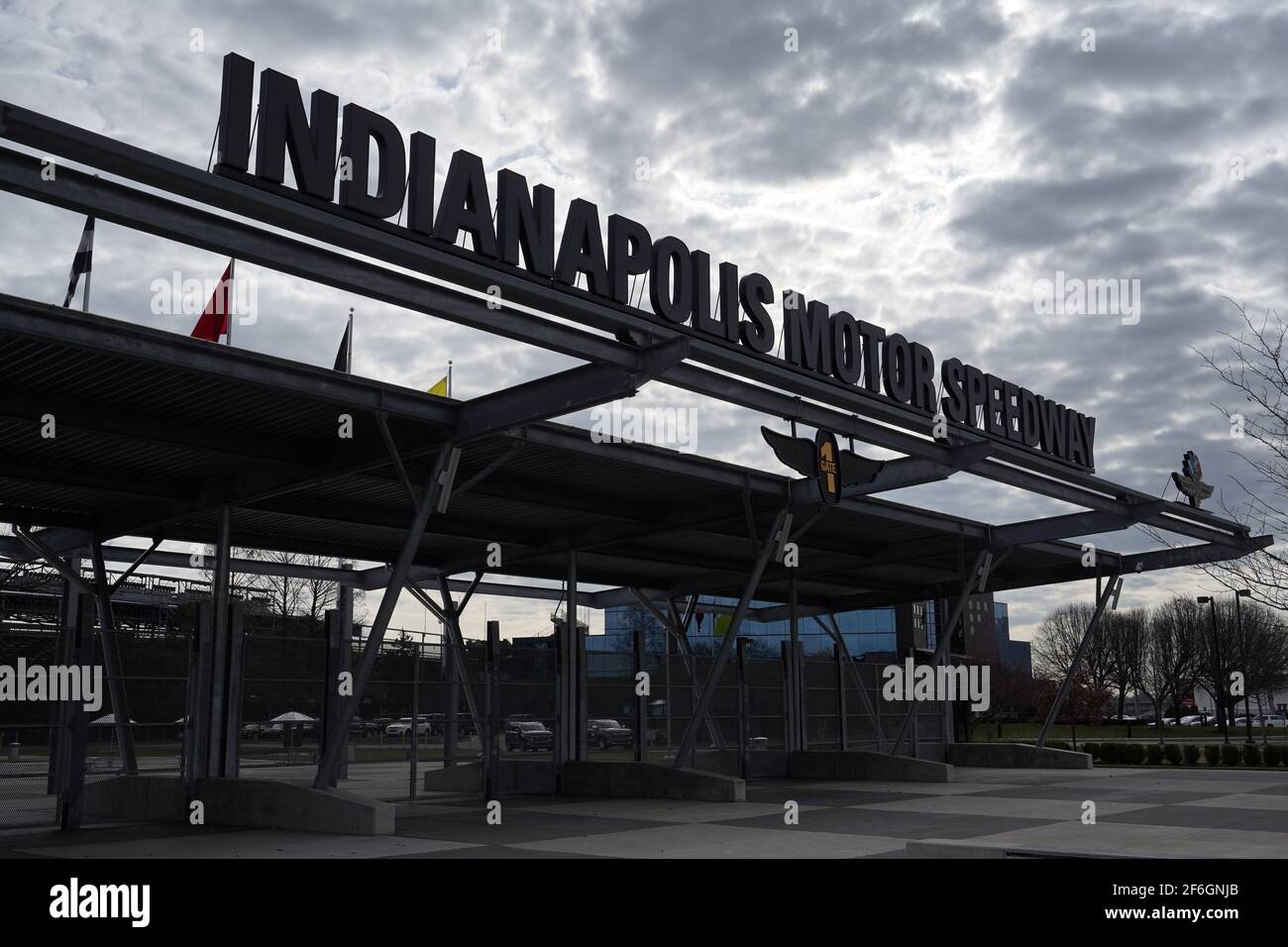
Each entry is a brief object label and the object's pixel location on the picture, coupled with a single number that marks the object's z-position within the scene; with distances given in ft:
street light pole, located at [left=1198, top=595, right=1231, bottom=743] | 187.58
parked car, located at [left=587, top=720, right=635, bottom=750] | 98.17
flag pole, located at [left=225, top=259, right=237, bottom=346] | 55.47
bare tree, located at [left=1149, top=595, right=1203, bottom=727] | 266.36
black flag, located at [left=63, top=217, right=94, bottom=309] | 46.96
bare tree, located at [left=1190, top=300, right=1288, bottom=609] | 38.45
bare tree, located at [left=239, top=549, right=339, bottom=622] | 193.57
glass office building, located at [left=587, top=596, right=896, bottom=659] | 267.59
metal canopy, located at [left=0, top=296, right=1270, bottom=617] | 52.37
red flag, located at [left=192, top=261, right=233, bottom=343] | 56.34
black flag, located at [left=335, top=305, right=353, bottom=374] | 57.67
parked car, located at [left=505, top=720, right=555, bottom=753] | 99.40
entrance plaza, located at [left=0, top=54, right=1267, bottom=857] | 46.88
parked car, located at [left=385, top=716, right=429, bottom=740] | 86.79
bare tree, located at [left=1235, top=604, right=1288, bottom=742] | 245.24
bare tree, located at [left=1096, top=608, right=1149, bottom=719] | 271.69
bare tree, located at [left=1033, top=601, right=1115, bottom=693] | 276.41
